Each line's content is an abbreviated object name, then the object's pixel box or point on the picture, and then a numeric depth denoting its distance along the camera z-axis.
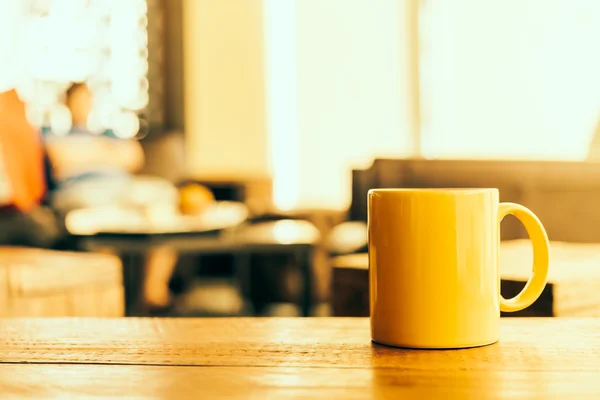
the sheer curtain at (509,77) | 4.51
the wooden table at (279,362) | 0.44
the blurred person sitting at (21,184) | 2.76
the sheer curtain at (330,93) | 4.84
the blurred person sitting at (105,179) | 3.37
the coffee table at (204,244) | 2.59
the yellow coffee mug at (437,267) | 0.55
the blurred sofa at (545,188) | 1.50
